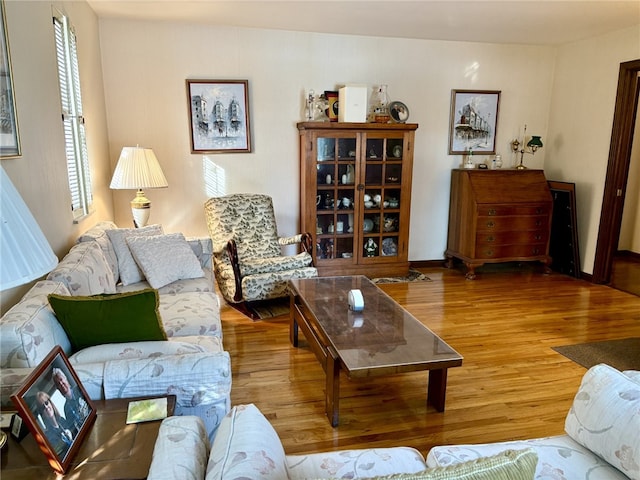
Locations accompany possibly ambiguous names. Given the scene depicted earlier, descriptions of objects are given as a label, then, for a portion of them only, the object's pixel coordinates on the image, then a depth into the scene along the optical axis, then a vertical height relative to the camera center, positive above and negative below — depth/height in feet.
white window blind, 9.07 +0.64
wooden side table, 3.67 -2.63
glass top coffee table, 6.60 -3.03
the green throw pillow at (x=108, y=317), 5.41 -2.04
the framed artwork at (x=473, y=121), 15.74 +1.03
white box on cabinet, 13.71 +1.41
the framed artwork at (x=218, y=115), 13.78 +1.01
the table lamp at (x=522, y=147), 15.99 +0.14
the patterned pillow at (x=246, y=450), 2.94 -2.12
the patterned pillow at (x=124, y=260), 9.66 -2.38
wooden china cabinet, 14.08 -1.45
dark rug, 9.23 -4.27
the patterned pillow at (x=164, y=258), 9.57 -2.39
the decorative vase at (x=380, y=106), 14.43 +1.43
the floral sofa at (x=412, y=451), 3.16 -2.37
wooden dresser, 14.90 -2.16
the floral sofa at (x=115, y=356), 4.72 -2.40
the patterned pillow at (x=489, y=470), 2.40 -1.71
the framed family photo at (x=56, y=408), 3.60 -2.24
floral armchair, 11.69 -2.90
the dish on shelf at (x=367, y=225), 14.98 -2.48
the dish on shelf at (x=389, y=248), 15.29 -3.29
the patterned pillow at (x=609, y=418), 3.74 -2.33
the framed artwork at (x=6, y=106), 5.95 +0.54
